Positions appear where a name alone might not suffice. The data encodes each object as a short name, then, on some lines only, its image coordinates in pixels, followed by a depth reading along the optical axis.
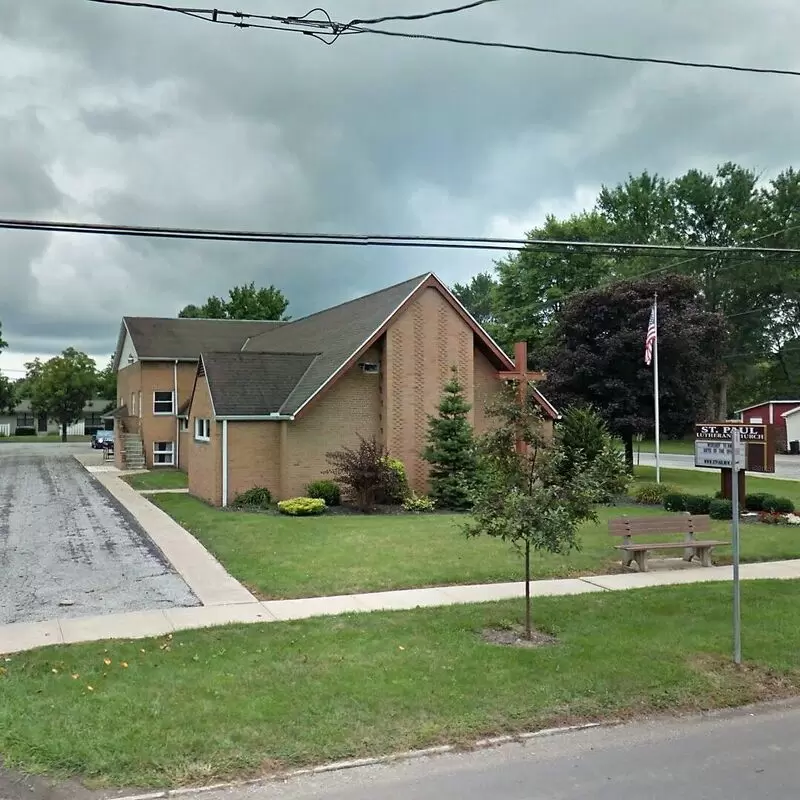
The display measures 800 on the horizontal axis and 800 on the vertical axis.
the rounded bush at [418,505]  21.22
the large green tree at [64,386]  68.12
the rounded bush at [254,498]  21.69
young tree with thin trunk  8.21
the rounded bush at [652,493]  22.75
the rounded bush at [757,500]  19.48
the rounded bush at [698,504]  19.66
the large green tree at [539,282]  54.97
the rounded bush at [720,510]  19.06
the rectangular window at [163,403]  38.81
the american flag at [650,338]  25.03
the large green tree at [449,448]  21.83
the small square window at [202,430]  24.08
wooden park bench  12.91
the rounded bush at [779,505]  19.09
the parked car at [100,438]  54.19
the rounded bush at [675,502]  20.58
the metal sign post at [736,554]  7.56
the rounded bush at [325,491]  21.48
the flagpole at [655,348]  25.15
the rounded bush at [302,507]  19.69
